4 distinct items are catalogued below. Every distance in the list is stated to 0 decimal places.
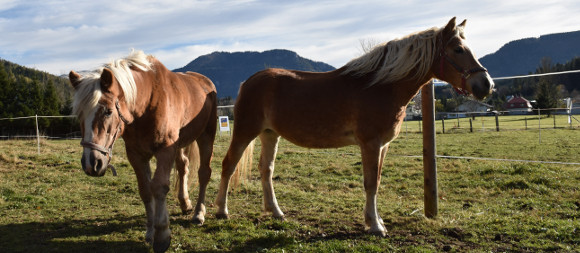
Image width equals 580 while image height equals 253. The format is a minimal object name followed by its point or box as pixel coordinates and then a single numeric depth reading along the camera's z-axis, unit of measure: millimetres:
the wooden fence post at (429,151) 5059
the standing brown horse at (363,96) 4211
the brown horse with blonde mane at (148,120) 3180
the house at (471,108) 27362
